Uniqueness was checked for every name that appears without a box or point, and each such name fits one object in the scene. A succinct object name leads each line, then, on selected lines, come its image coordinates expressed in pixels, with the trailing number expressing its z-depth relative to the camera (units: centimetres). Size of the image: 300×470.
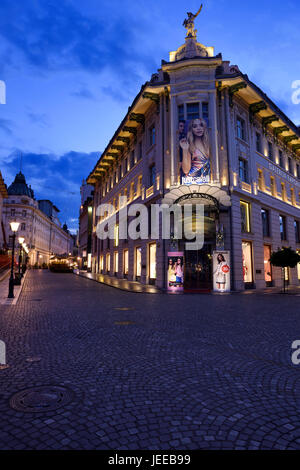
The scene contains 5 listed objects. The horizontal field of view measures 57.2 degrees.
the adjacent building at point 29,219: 8700
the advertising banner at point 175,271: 1966
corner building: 2070
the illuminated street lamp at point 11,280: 1365
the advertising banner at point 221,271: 1934
